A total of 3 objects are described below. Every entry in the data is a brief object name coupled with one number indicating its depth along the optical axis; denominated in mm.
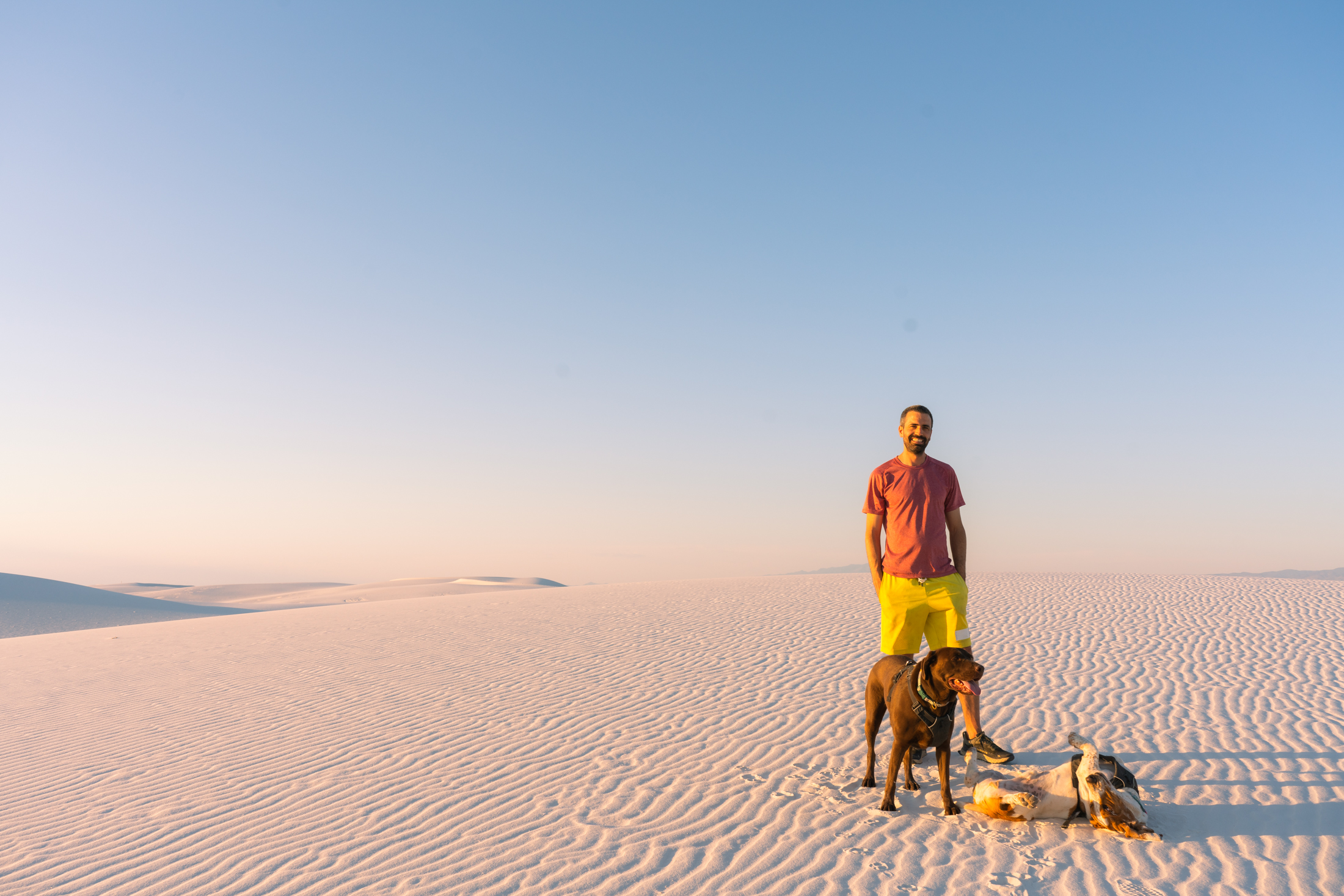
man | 4930
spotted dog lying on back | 4078
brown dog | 4066
